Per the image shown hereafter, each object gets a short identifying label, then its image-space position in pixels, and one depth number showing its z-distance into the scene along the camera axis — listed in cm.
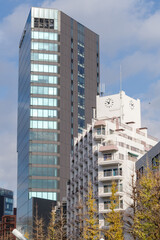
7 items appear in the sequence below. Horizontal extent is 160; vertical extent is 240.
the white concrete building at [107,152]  10627
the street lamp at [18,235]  1966
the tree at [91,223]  8300
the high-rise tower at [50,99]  15300
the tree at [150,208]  4722
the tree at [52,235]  9535
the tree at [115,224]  7754
